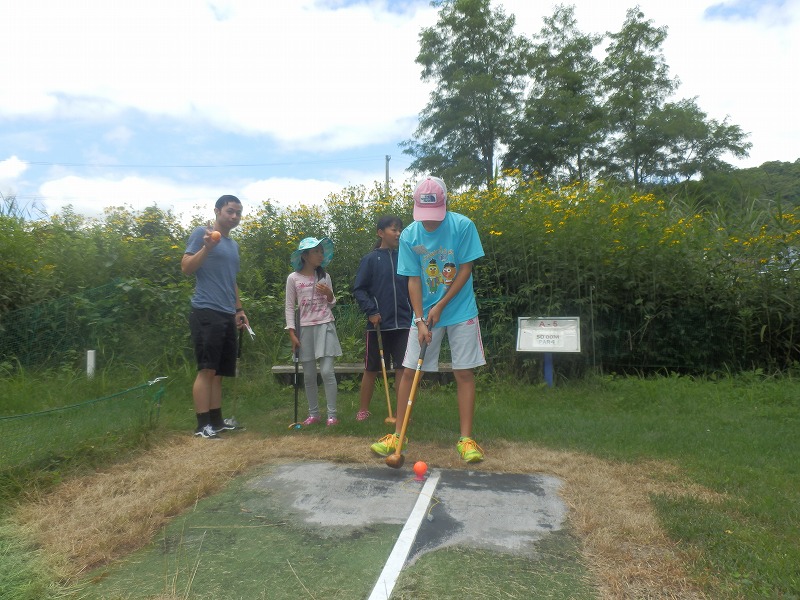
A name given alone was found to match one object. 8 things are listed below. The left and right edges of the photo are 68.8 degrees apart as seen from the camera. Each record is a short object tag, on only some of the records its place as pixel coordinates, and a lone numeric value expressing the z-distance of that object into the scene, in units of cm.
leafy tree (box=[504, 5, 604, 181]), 2281
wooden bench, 657
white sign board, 634
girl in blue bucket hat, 500
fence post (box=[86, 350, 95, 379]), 650
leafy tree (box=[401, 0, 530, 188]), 2252
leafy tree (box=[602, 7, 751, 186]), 2348
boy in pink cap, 394
